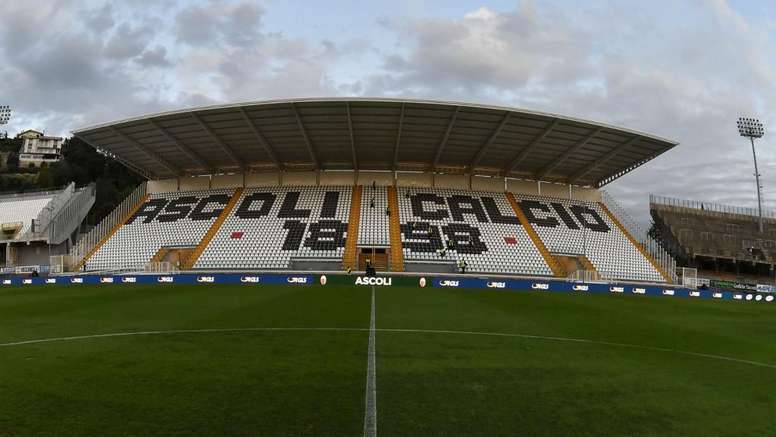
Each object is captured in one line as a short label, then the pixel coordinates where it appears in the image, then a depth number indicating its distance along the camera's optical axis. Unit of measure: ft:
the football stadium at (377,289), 18.62
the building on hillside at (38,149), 377.30
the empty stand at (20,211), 151.23
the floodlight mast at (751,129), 185.26
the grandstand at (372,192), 128.47
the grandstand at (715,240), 176.86
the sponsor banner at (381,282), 97.35
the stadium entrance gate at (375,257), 133.16
